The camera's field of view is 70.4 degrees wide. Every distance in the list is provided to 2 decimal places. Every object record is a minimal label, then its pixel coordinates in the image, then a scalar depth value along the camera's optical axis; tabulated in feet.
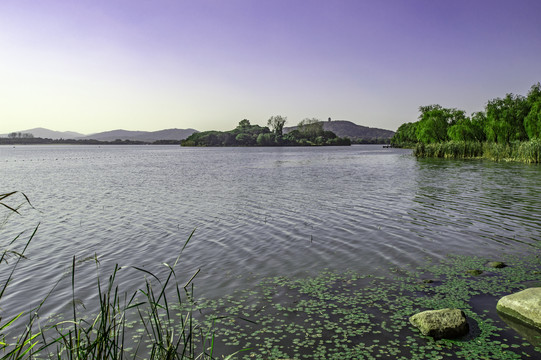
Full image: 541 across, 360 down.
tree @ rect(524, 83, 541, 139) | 175.83
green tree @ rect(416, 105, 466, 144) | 266.98
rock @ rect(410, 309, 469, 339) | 23.26
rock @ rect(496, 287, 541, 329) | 24.61
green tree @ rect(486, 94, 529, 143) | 197.47
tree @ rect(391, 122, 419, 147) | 465.55
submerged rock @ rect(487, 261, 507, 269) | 35.65
